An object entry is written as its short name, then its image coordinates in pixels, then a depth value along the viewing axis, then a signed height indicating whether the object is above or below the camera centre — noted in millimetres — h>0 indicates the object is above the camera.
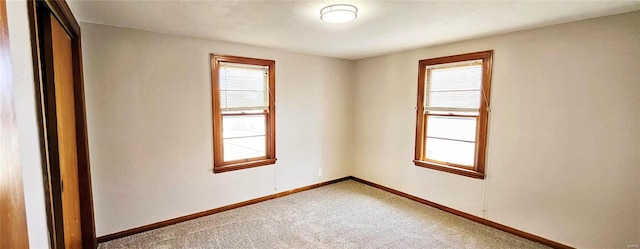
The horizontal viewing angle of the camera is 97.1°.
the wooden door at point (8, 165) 831 -196
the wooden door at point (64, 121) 1556 -131
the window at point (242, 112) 3488 -101
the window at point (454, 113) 3262 -82
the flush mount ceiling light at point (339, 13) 2167 +729
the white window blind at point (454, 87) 3305 +235
